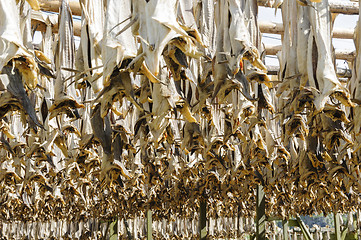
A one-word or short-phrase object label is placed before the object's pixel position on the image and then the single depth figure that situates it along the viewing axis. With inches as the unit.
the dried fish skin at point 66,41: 287.5
